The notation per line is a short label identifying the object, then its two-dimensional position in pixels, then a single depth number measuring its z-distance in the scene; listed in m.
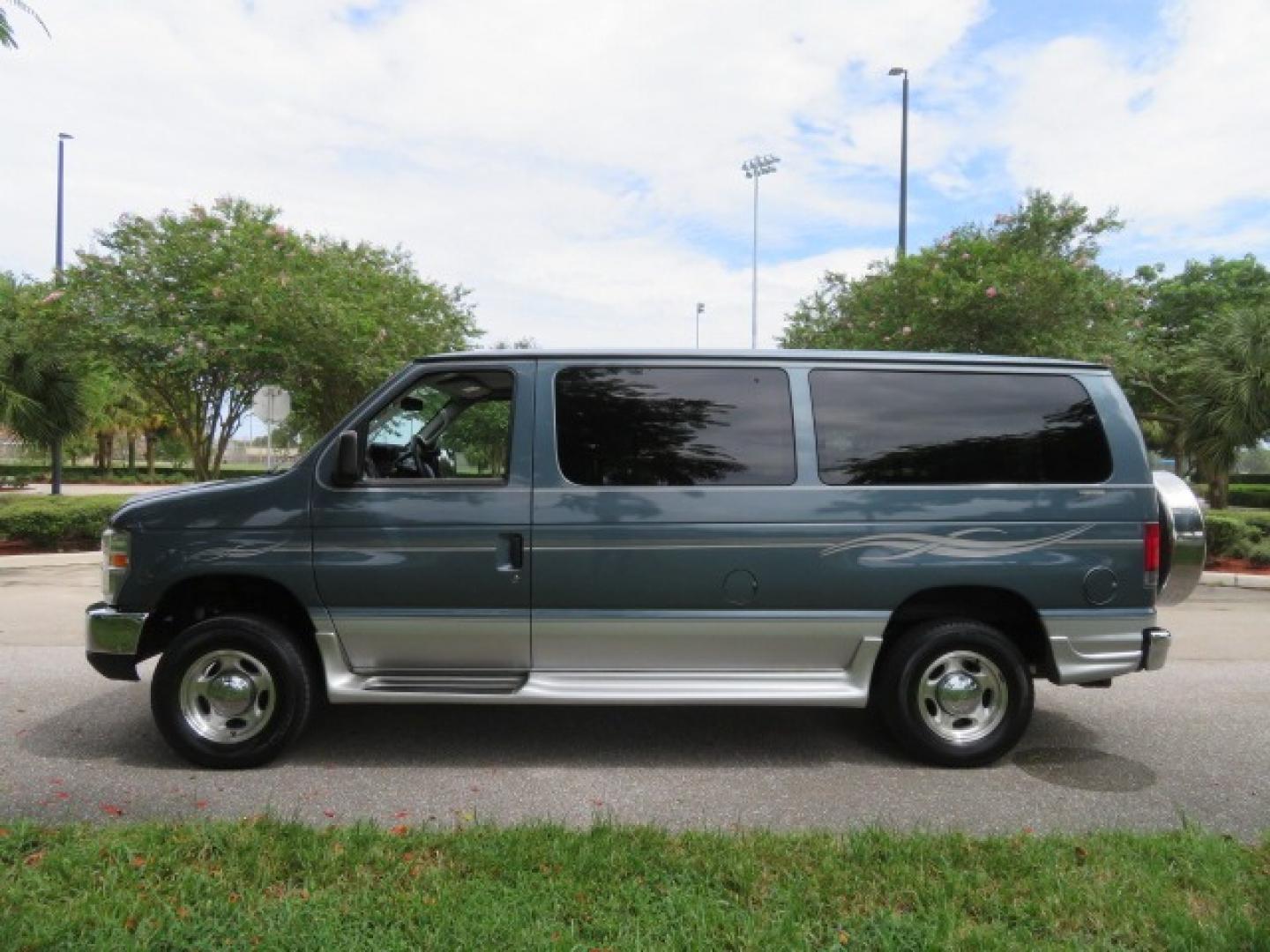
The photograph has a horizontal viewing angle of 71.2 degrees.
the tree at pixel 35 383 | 14.73
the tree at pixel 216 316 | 13.98
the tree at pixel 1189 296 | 31.60
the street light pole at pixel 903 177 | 21.62
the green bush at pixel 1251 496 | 28.72
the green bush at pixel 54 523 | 12.66
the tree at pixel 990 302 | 16.36
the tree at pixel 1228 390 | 14.36
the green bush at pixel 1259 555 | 11.88
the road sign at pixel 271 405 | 14.48
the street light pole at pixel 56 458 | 15.34
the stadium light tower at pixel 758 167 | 45.34
